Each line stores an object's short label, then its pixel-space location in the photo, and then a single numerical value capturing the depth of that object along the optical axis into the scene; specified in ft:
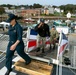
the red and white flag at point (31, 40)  8.76
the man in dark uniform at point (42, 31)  9.65
